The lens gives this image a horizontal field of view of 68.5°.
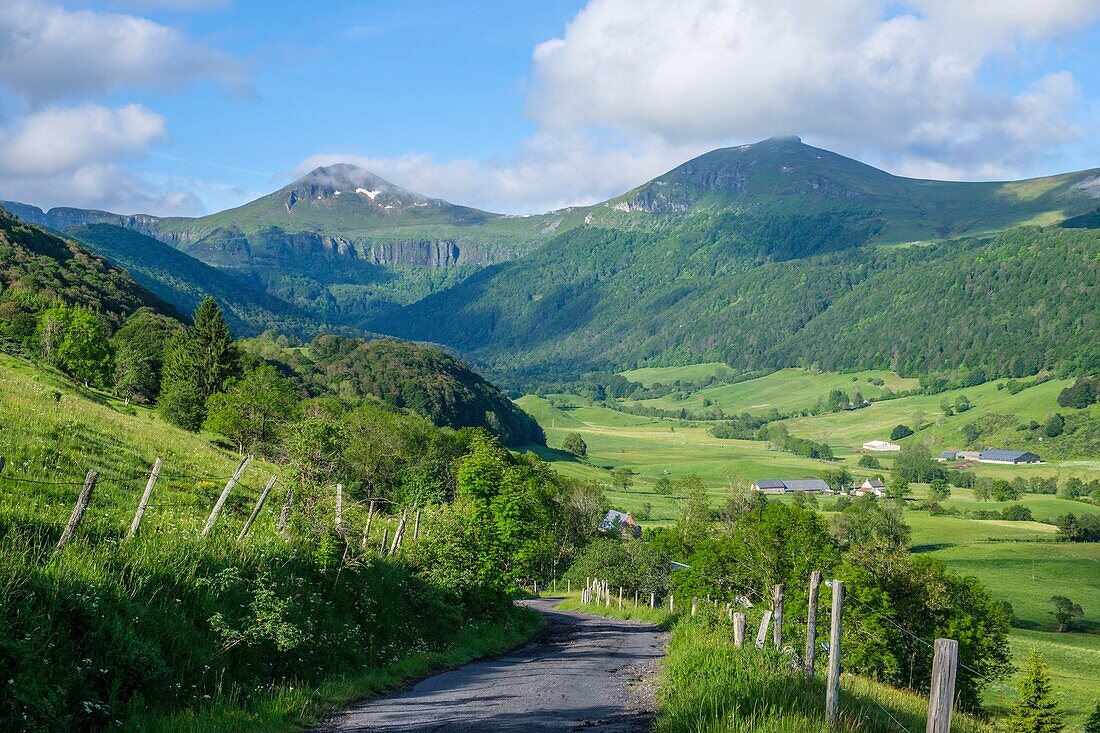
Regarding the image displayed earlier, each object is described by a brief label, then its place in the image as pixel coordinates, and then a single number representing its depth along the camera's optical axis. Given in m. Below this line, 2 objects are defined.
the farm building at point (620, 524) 126.78
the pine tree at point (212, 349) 91.31
